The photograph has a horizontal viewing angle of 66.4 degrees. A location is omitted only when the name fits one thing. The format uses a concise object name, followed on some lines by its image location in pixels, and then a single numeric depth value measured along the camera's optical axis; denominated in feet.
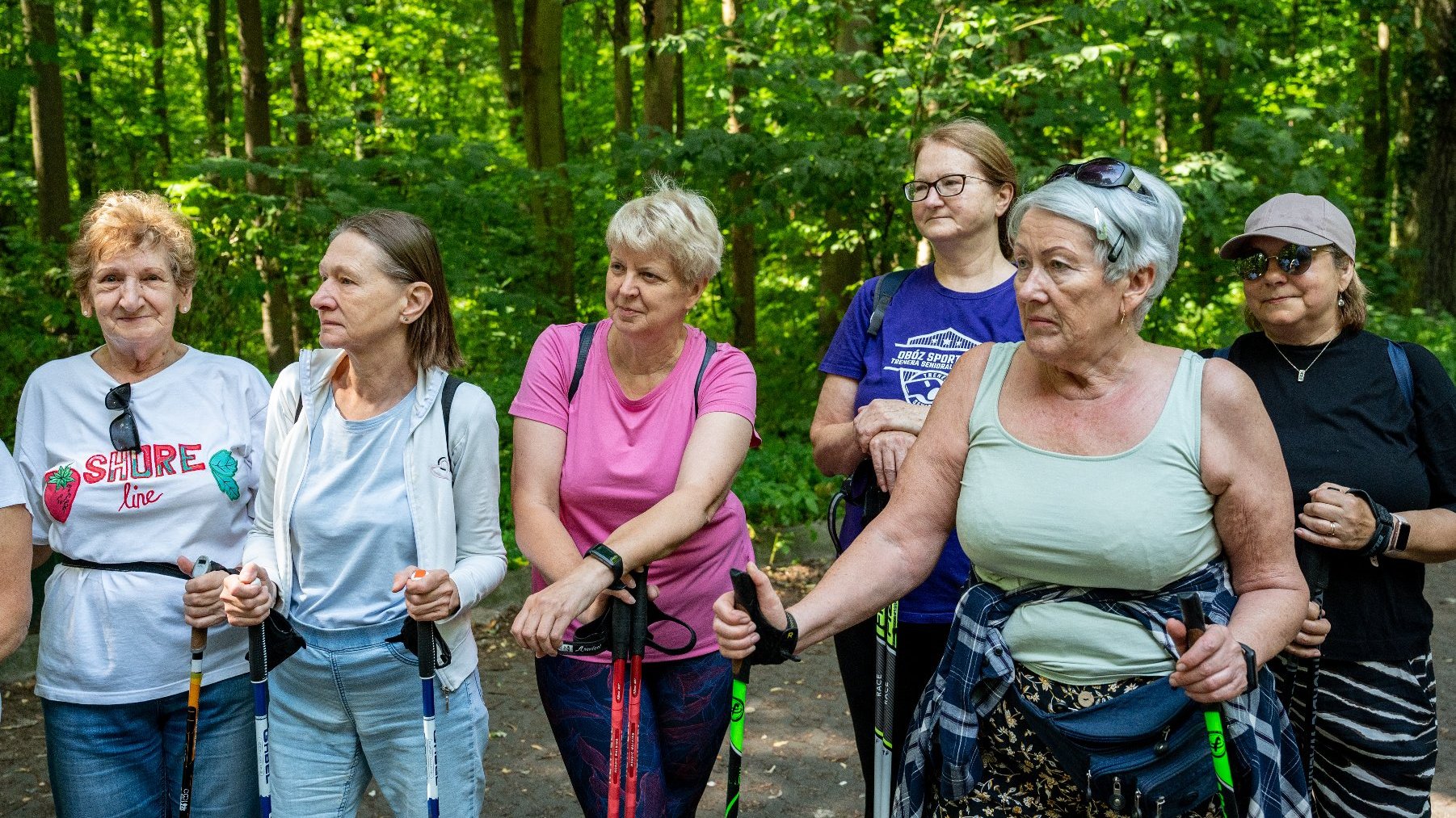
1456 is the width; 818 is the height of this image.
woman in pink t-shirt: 8.86
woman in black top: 8.87
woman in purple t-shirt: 9.76
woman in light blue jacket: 8.45
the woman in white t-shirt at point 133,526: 8.59
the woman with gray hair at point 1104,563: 6.81
